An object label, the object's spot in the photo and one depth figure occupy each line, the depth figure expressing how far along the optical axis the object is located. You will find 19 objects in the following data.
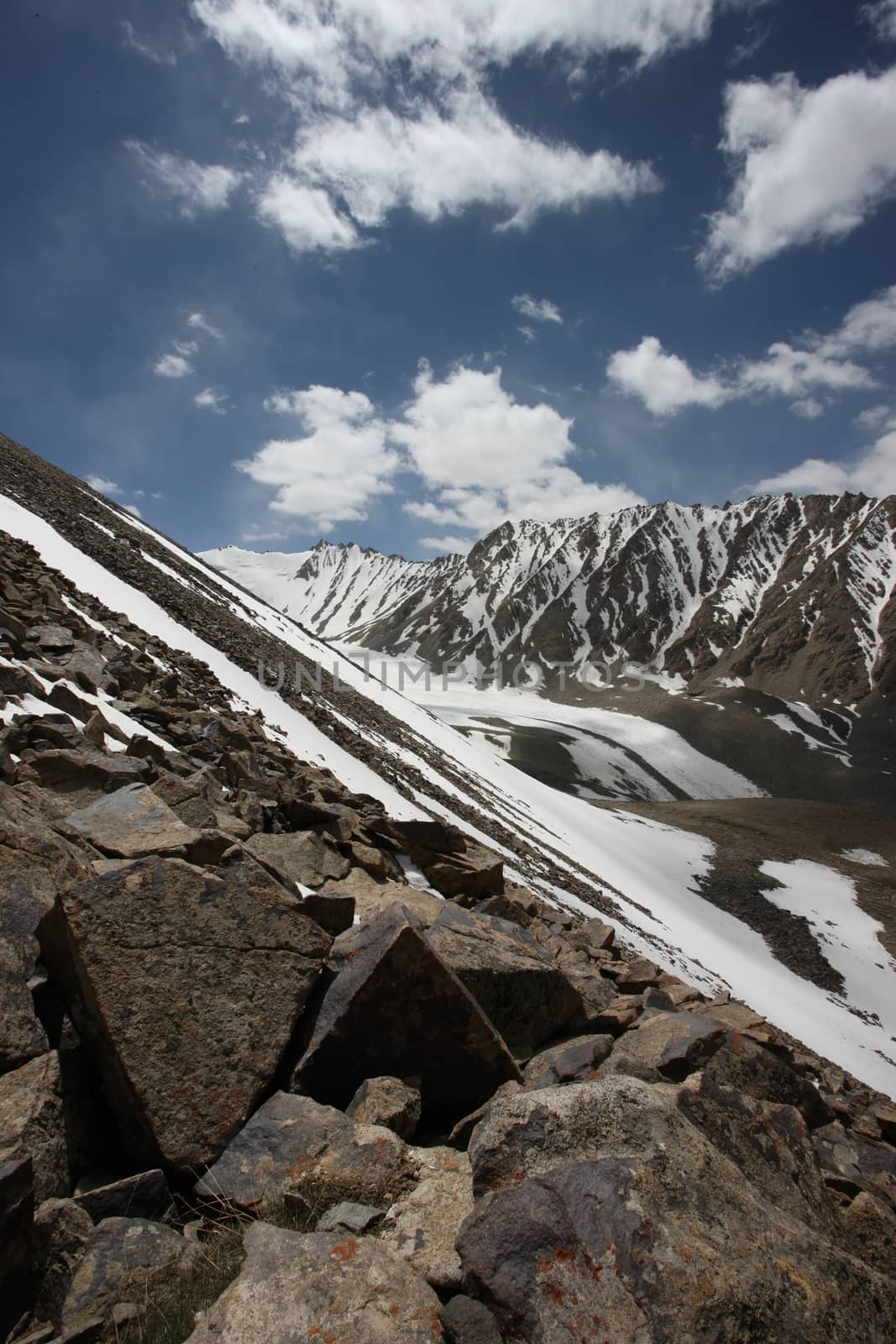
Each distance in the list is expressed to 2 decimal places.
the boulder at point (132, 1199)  3.65
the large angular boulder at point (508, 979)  6.04
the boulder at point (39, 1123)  3.47
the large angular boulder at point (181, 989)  4.13
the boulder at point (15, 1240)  2.92
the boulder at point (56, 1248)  3.07
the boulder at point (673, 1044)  5.68
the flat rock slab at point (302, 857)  7.75
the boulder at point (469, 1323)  2.92
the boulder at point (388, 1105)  4.54
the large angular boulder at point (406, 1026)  4.92
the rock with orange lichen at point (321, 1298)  2.89
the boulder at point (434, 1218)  3.35
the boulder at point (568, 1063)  5.38
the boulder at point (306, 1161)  3.91
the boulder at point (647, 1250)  2.95
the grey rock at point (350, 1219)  3.66
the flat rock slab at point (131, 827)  5.85
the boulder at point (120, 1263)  3.08
